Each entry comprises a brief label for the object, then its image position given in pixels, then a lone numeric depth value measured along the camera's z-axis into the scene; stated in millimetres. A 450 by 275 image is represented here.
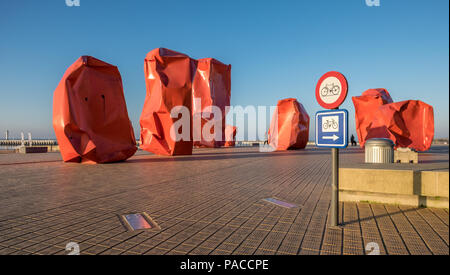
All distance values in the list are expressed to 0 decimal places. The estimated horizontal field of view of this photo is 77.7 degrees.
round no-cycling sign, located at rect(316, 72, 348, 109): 3621
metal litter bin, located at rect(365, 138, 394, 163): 6738
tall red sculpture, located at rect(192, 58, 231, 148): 31453
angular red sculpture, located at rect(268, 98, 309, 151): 24902
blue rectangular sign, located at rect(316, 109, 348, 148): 3527
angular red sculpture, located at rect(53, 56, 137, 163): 11688
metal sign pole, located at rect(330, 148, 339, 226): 3783
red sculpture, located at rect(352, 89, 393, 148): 26191
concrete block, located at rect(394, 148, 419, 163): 11523
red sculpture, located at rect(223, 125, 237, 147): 37156
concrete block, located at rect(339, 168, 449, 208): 4438
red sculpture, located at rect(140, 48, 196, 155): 16625
